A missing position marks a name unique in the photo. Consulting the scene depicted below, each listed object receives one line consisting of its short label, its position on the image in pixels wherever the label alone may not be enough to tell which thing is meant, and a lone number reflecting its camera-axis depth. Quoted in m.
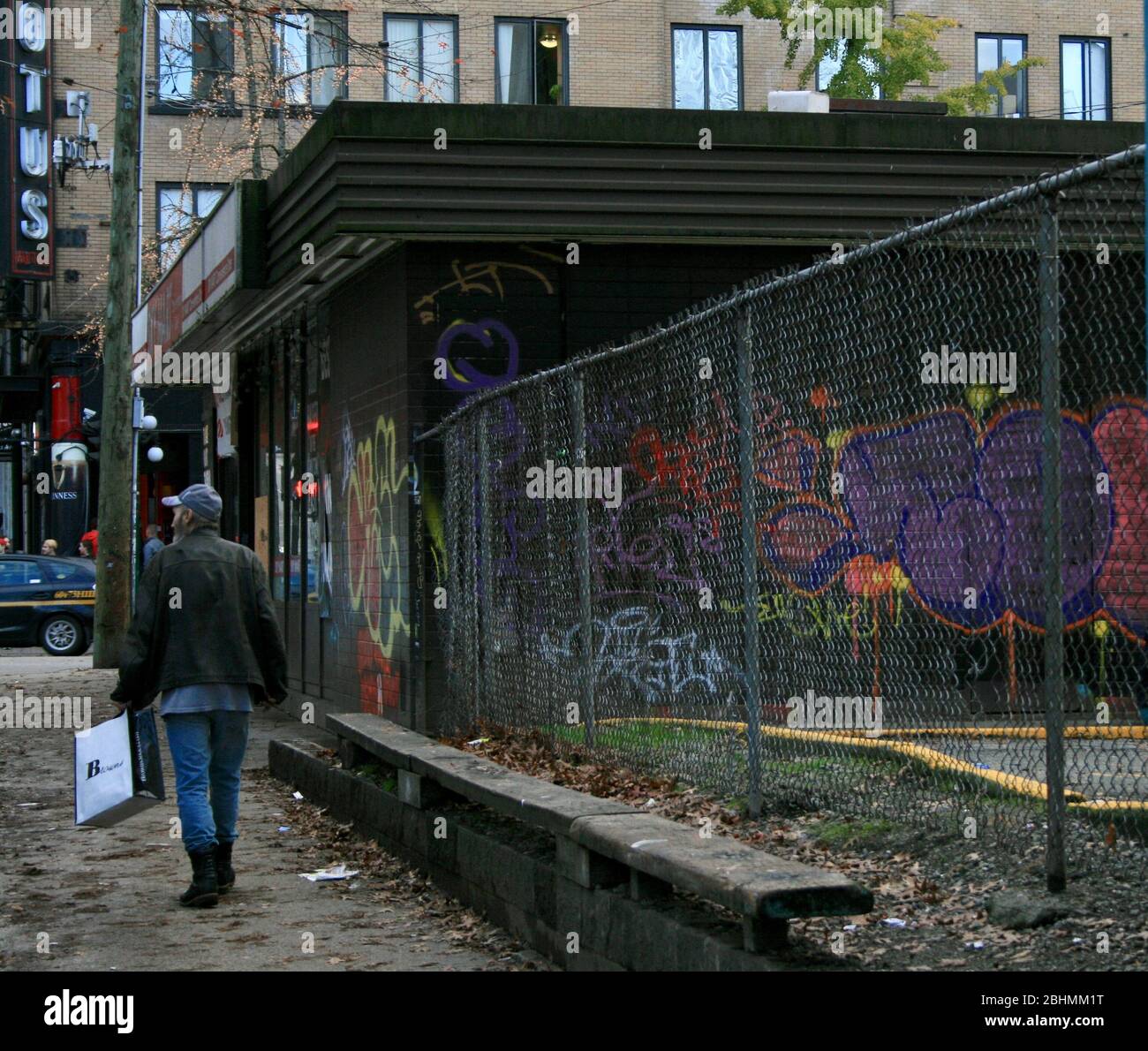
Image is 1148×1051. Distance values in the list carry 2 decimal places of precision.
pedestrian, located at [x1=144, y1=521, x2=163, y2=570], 24.64
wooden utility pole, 21.38
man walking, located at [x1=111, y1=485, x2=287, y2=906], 8.05
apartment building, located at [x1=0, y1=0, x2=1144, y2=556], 34.41
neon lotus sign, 34.66
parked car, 28.41
